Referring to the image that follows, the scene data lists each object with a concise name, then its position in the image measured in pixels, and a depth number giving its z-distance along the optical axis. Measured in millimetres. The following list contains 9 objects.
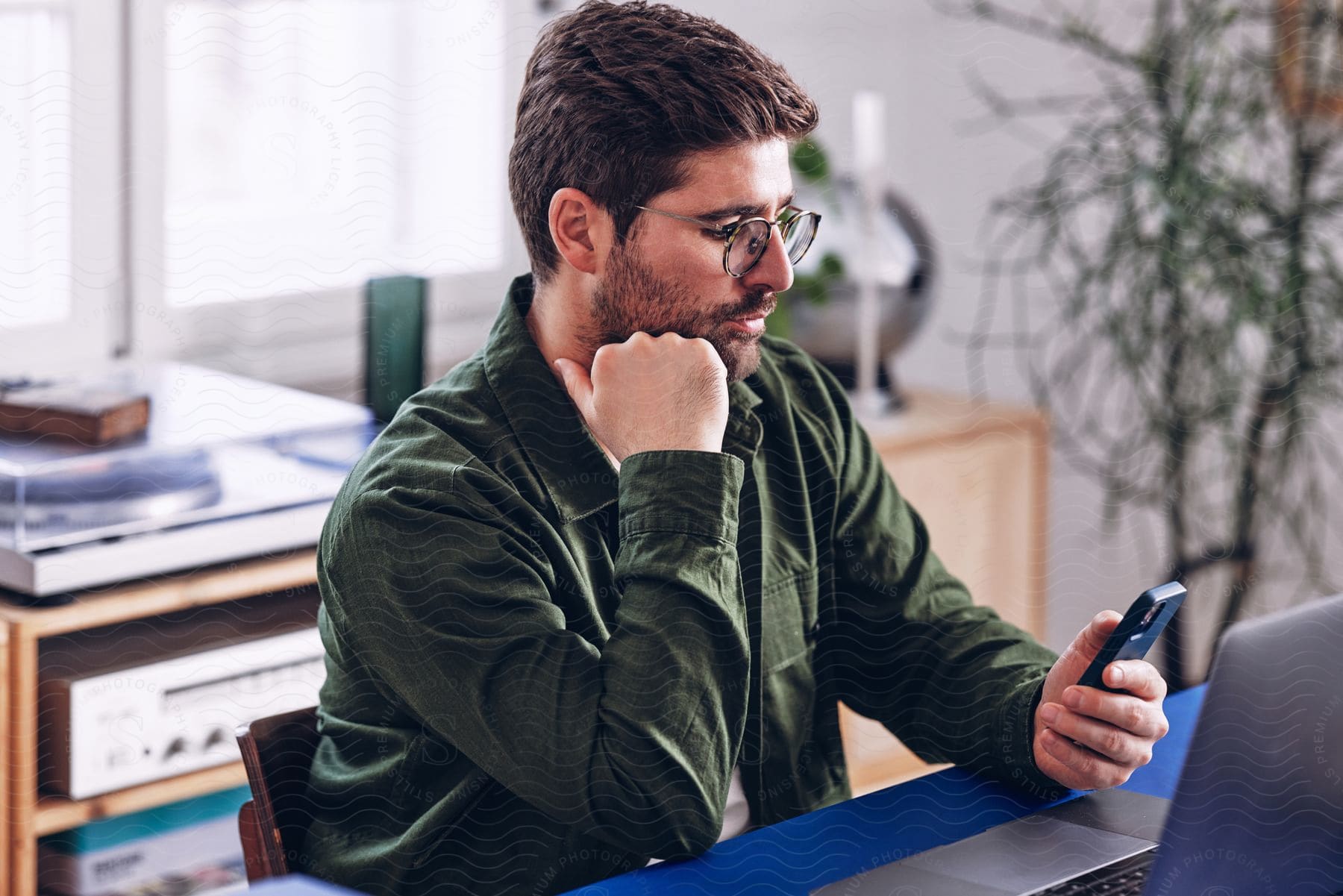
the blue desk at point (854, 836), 2215
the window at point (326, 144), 3077
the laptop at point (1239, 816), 2072
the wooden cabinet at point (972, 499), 3434
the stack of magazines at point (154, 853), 2783
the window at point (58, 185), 2893
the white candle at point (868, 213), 3351
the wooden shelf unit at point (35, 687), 2684
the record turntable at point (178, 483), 2679
